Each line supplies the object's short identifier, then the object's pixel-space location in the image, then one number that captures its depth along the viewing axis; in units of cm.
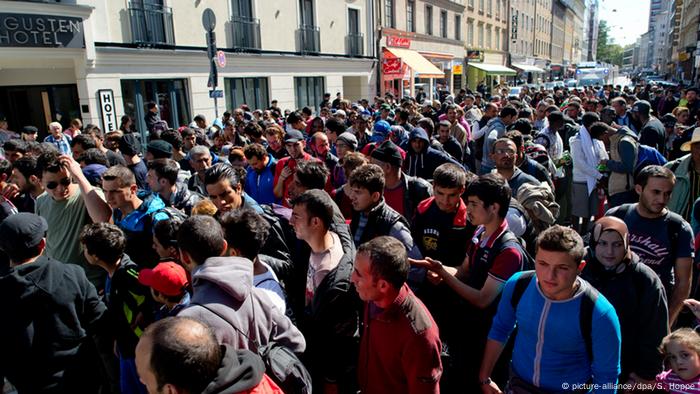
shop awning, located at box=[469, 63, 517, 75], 3594
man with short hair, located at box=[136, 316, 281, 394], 156
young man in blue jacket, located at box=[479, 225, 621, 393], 223
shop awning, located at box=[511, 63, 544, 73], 4704
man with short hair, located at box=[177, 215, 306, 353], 212
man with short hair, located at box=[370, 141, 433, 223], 439
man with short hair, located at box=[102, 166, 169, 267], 365
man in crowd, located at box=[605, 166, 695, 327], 316
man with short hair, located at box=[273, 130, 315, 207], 524
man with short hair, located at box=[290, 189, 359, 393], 264
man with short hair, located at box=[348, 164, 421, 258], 344
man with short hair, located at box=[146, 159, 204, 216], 428
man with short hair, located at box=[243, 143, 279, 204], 543
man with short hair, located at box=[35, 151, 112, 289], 400
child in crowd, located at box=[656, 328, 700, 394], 237
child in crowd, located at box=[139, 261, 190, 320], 261
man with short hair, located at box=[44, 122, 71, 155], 855
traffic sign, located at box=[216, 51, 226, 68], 1032
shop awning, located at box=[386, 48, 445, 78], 2488
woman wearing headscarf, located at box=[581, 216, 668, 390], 253
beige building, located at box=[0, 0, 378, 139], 1095
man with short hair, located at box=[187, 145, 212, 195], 533
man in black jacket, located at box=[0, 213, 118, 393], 279
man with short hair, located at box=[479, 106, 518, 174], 732
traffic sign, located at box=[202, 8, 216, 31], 994
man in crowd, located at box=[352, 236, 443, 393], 222
